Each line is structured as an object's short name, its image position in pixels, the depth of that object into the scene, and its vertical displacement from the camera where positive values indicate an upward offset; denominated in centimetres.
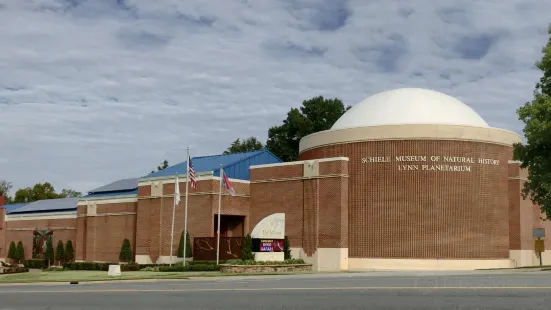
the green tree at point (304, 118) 8350 +1413
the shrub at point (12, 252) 7600 -239
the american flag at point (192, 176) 4781 +406
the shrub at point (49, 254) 7006 -236
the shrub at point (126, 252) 5931 -176
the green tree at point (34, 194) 12272 +684
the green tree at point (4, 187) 14062 +928
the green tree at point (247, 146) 9956 +1306
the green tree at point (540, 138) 3734 +553
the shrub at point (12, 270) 5356 -322
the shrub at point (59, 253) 6925 -222
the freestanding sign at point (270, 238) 4309 -29
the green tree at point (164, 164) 10584 +1085
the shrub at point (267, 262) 4166 -182
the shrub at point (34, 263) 6924 -338
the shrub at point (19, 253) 7575 -248
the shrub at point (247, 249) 4763 -112
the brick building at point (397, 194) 4569 +295
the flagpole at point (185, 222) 5049 +78
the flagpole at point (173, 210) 5052 +180
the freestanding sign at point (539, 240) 4403 -28
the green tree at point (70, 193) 14200 +825
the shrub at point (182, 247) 5253 -114
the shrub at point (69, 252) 6856 -209
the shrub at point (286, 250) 4900 -119
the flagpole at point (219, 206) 4716 +192
